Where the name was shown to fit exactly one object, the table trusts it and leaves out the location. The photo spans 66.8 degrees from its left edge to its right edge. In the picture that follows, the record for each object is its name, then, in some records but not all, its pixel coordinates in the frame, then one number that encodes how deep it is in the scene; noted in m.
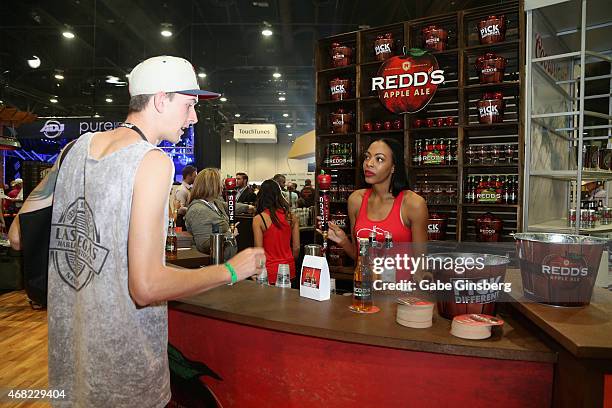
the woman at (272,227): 3.89
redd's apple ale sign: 3.86
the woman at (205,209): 4.01
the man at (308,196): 7.91
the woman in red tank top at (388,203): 2.65
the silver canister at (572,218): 3.57
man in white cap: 1.19
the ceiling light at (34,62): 10.36
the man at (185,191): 7.53
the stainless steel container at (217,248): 2.63
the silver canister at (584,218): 3.55
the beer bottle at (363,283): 1.73
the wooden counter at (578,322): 1.15
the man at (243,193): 8.52
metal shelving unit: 3.48
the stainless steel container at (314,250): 2.00
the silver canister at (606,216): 3.94
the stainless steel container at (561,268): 1.41
